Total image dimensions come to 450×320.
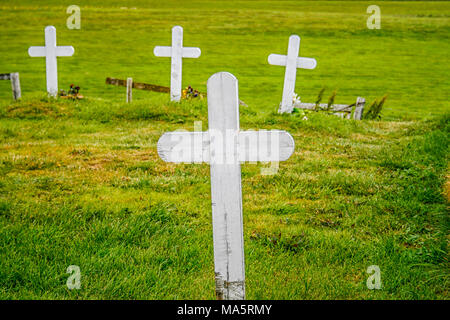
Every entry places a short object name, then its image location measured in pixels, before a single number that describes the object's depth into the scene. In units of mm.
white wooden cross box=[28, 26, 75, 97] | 13263
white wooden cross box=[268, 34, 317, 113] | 12086
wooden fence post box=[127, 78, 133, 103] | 15812
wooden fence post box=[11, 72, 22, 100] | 15011
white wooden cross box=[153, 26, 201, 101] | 12980
